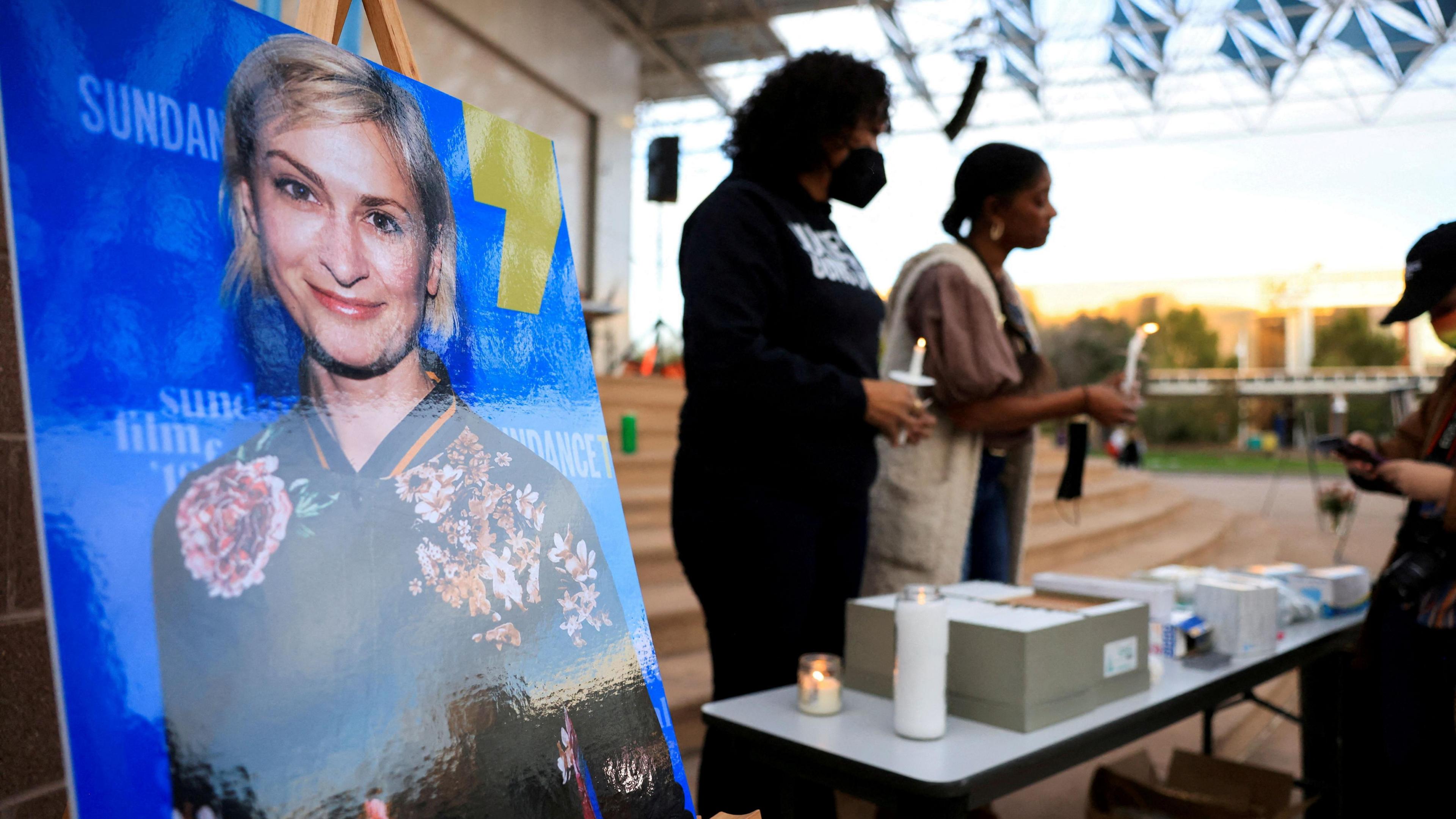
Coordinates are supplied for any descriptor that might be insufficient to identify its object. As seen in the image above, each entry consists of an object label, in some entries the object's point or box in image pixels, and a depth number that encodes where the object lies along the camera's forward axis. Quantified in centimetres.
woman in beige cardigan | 143
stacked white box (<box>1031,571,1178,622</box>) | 131
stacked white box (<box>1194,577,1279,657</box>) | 134
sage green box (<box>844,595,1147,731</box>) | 97
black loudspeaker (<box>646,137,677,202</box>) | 784
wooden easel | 79
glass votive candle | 102
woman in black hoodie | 115
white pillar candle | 94
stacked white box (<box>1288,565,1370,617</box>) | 164
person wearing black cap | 123
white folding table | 86
